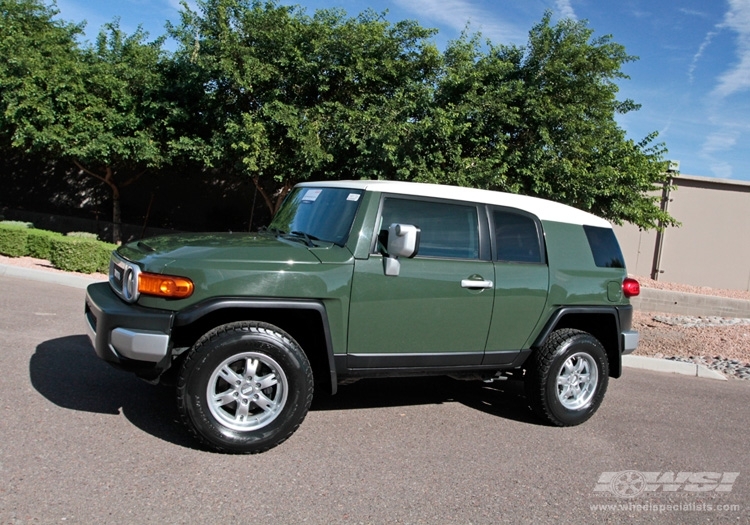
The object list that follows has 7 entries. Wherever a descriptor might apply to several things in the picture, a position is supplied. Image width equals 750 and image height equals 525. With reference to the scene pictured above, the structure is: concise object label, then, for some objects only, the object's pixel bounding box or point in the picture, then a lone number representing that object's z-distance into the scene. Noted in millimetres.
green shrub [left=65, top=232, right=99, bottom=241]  14532
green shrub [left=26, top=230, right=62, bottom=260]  12656
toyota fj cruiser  4098
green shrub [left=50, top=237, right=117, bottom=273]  11656
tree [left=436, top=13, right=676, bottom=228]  12070
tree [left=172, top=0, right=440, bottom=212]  12617
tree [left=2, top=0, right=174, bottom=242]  14469
